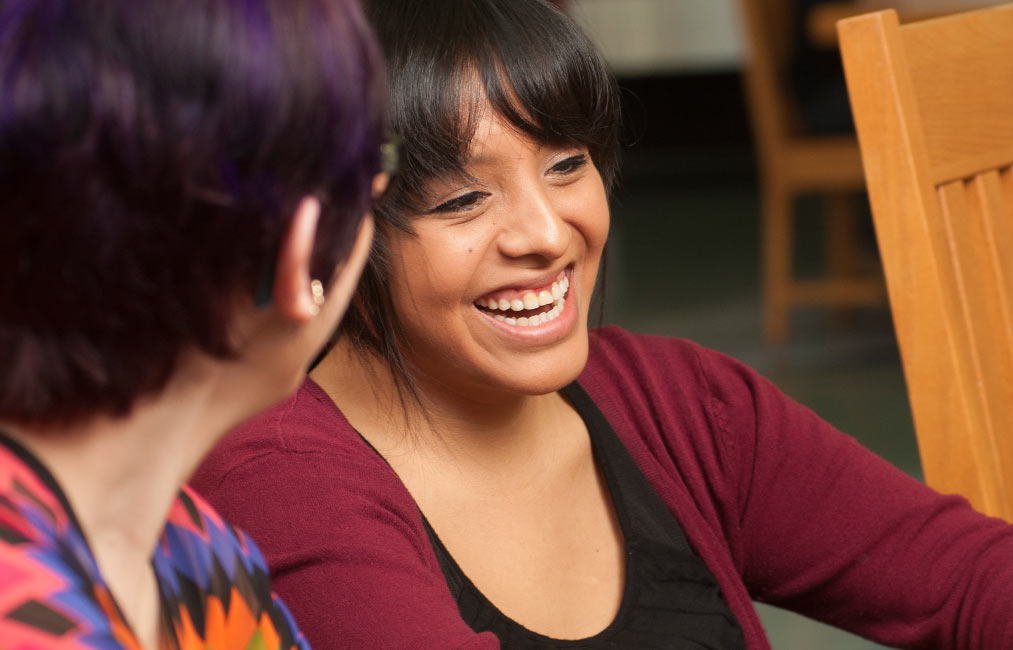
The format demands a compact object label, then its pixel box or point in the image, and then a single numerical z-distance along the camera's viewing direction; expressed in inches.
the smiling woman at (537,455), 48.5
